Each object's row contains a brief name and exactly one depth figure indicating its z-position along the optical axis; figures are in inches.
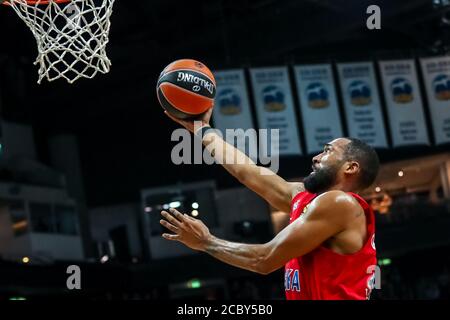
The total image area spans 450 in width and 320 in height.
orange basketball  247.5
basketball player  210.5
